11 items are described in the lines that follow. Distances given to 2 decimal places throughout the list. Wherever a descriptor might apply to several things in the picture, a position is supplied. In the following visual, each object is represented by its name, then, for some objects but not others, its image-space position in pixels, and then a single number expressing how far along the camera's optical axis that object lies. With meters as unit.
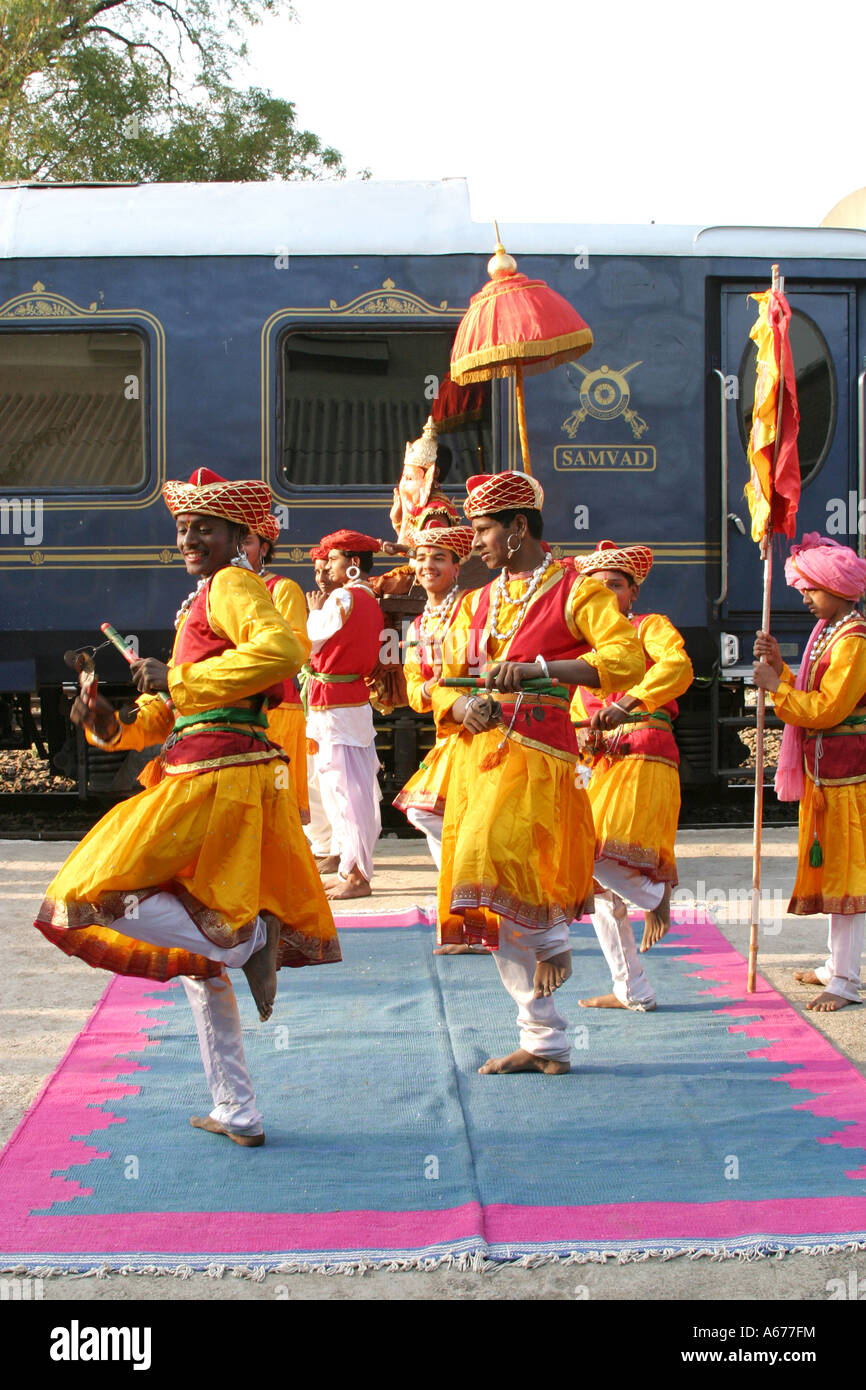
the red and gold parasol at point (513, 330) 6.08
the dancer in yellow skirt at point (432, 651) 5.78
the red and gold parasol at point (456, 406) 8.40
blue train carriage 8.30
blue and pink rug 3.31
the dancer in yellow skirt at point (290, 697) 6.54
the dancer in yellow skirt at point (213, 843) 3.69
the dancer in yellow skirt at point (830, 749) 5.18
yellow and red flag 5.39
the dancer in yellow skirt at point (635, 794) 5.19
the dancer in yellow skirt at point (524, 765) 4.25
